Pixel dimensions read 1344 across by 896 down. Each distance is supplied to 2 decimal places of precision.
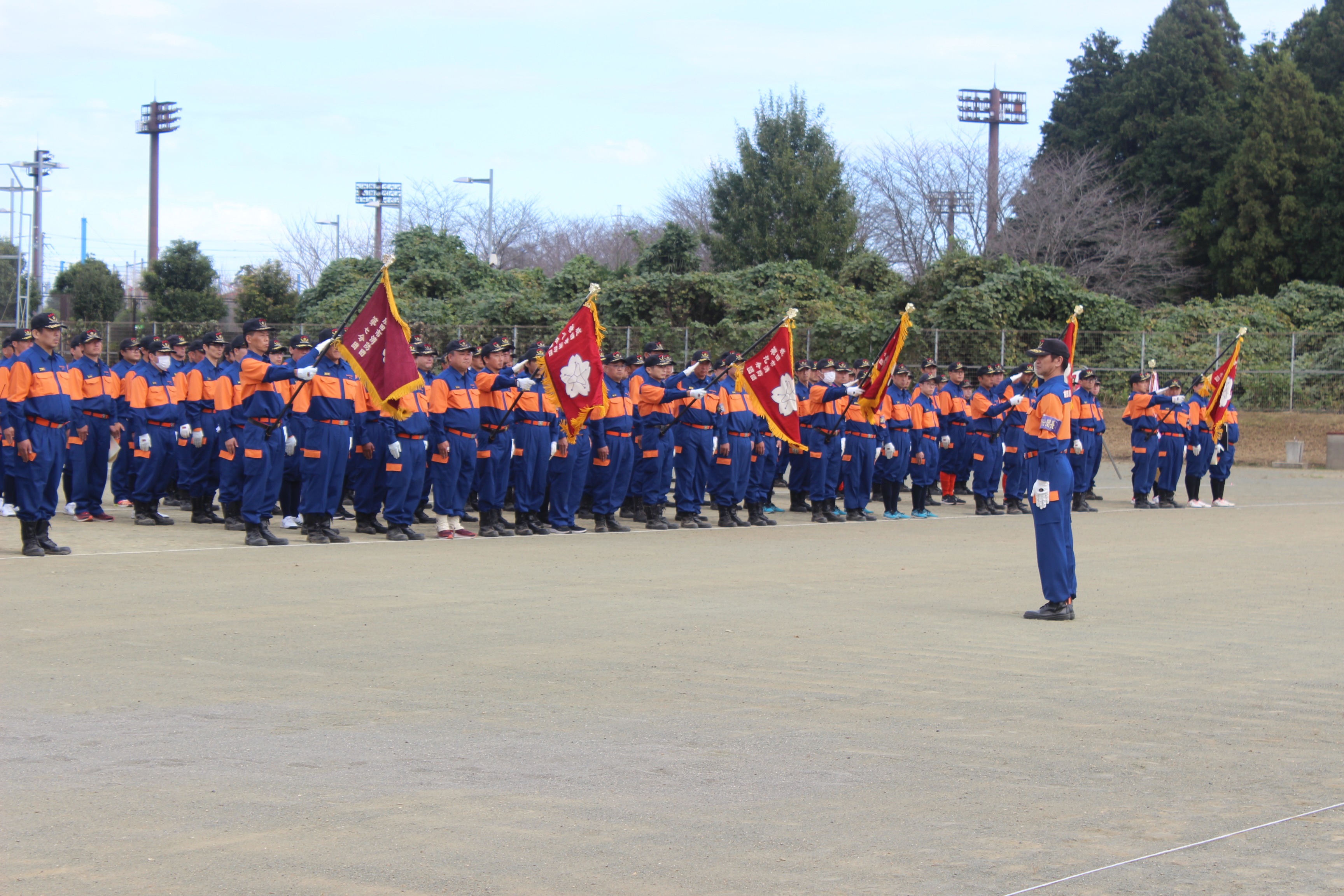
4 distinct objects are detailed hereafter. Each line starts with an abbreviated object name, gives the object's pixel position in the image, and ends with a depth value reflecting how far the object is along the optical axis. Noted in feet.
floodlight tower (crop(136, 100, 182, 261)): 210.59
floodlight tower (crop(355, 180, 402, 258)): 252.62
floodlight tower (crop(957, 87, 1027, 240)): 183.62
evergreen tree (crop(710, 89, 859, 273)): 159.94
